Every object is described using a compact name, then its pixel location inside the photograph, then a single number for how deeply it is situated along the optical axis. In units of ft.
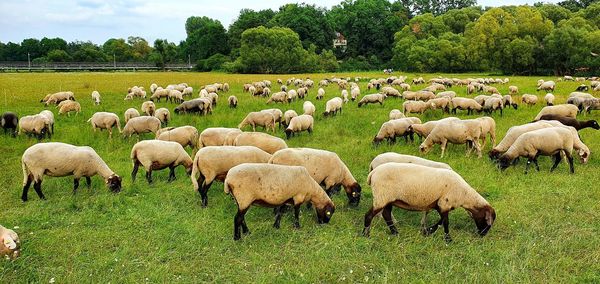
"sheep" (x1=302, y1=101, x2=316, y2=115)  68.84
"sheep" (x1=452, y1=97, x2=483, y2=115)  71.41
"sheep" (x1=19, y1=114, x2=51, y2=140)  53.16
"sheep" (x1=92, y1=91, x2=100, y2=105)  88.14
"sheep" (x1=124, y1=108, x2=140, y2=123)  62.34
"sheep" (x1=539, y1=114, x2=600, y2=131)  50.79
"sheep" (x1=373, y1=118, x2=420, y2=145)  50.96
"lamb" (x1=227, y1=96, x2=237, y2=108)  84.19
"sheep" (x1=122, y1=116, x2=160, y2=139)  52.42
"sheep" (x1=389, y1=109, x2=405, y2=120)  60.70
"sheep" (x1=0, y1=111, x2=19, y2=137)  55.45
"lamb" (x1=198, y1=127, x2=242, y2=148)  42.83
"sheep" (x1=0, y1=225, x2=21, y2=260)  22.31
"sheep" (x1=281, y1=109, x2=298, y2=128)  62.09
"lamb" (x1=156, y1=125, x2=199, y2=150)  45.06
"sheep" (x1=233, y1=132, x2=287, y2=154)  39.09
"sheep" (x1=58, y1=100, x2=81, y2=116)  70.95
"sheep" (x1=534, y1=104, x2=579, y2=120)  57.51
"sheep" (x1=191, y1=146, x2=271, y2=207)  31.60
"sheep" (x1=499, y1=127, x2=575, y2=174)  38.37
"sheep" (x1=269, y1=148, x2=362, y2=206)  31.42
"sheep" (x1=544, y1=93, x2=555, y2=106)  80.01
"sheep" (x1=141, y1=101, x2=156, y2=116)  69.62
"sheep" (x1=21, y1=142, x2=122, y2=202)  31.35
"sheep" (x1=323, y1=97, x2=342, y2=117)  73.94
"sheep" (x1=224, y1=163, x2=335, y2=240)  25.03
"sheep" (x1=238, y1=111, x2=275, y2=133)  58.65
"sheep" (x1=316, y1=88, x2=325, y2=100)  100.27
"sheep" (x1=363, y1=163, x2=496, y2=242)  25.26
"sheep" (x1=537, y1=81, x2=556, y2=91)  112.05
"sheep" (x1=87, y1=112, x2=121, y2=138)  55.67
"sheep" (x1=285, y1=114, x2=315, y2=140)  54.90
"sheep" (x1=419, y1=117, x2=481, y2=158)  45.11
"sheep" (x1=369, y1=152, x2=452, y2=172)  31.83
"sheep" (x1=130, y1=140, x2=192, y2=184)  35.95
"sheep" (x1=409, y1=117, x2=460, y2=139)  49.57
